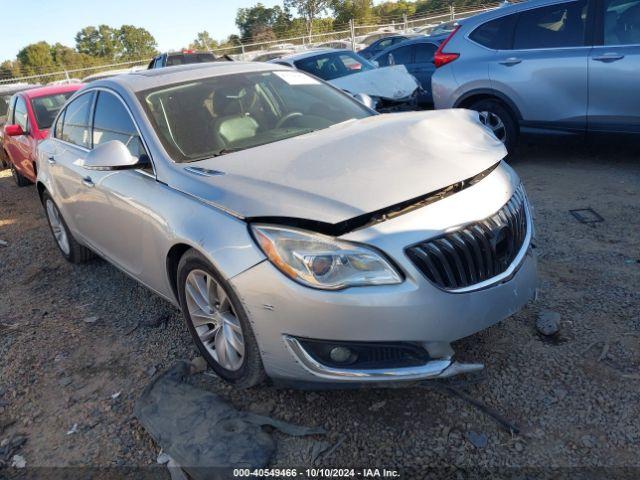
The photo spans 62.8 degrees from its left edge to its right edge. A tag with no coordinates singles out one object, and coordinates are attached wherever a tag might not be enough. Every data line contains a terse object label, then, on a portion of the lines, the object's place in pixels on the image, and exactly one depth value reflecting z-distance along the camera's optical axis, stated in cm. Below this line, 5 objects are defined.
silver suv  494
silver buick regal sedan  212
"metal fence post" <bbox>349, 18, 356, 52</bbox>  2533
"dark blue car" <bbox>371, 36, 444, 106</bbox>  964
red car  725
